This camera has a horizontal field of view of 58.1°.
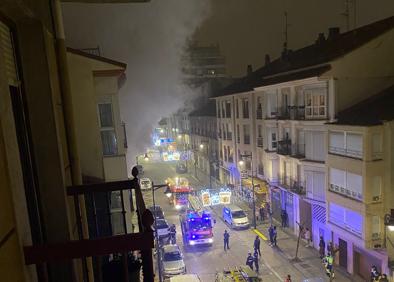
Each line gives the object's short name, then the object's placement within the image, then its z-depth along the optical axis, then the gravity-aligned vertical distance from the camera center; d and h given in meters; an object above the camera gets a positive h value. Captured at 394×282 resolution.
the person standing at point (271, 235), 24.64 -9.57
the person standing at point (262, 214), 30.44 -10.00
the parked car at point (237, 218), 27.86 -9.39
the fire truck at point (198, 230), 24.70 -8.89
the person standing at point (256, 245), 22.28 -9.19
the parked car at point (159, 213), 27.20 -8.54
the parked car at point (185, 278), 16.56 -8.26
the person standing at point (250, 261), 20.77 -9.47
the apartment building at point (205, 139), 47.31 -5.55
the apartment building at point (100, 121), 10.83 -0.43
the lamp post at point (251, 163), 28.26 -7.74
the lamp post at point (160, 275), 18.07 -8.89
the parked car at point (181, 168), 54.25 -9.98
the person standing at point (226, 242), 23.92 -9.68
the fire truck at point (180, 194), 34.31 -8.94
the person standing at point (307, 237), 24.66 -9.86
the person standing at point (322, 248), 22.27 -9.65
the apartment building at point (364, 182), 18.36 -4.95
